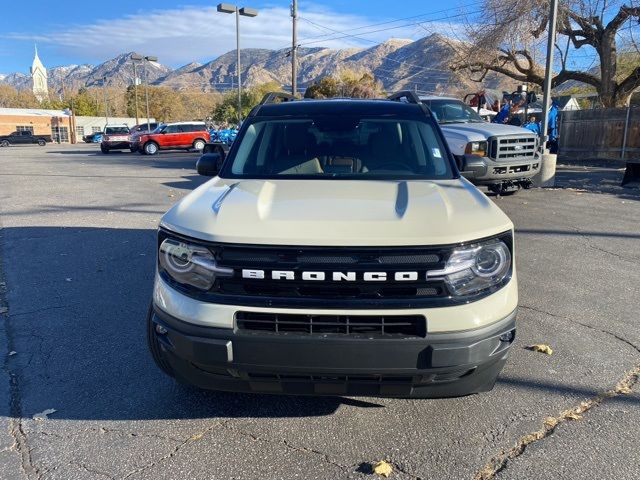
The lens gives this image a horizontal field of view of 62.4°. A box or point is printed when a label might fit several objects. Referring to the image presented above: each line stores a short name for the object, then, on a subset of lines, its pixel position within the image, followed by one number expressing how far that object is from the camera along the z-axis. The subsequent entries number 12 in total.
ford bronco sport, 2.45
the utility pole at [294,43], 26.00
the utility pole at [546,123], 12.73
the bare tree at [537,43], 21.89
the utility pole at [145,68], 42.06
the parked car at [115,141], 33.19
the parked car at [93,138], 65.56
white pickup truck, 9.48
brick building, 75.38
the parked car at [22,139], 60.43
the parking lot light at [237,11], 27.58
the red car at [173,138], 30.44
